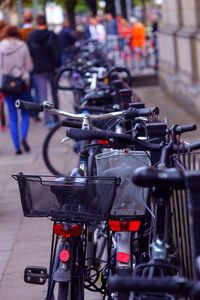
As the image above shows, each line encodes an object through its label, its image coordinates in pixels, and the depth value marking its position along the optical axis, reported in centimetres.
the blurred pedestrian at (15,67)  1302
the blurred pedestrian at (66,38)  2748
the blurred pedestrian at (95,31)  3594
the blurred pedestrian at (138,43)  2819
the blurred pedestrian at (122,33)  2921
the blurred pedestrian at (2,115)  1645
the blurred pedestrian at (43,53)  1588
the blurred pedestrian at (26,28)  1783
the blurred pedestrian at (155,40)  2532
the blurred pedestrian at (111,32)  2998
